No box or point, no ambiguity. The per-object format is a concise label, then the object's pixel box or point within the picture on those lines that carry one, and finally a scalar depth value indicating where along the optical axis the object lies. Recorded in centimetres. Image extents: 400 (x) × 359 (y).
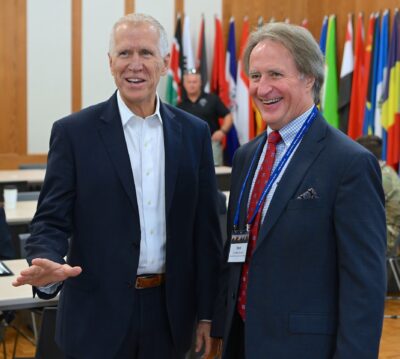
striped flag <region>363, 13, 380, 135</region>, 918
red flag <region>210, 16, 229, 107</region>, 1045
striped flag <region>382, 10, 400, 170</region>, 888
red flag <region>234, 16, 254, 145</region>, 1030
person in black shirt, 971
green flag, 973
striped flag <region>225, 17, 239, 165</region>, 1042
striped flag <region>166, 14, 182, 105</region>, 1012
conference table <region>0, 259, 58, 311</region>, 329
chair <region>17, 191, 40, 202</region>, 602
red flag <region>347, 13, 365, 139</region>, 939
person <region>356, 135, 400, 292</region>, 621
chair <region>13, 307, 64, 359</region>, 329
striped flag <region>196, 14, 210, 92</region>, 1042
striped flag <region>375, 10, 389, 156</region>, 903
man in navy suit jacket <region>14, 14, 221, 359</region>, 238
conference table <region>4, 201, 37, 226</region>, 520
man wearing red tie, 196
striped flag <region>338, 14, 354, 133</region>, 953
